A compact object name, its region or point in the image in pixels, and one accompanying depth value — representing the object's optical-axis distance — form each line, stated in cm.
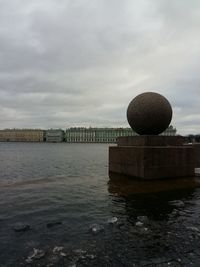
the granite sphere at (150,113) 780
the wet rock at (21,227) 358
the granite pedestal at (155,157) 732
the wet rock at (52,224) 374
